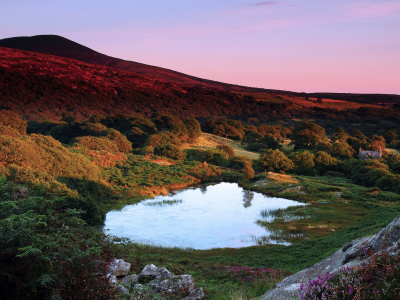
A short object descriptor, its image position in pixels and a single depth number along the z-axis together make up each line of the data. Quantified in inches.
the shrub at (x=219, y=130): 4562.5
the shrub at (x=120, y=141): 3142.2
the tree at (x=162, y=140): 3267.7
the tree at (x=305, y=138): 3805.1
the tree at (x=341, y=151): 3070.9
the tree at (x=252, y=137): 4208.2
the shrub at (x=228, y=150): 3265.3
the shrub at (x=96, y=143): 2783.0
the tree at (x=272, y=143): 3969.0
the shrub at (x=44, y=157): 1317.7
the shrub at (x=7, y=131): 2255.9
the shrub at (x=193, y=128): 3907.5
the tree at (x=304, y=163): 2652.6
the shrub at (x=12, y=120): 3545.8
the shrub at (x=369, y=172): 2089.1
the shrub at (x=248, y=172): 2362.2
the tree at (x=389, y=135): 4580.5
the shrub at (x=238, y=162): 2782.2
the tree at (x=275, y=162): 2608.3
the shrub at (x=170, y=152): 2851.9
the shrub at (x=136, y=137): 3757.4
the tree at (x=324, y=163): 2716.5
